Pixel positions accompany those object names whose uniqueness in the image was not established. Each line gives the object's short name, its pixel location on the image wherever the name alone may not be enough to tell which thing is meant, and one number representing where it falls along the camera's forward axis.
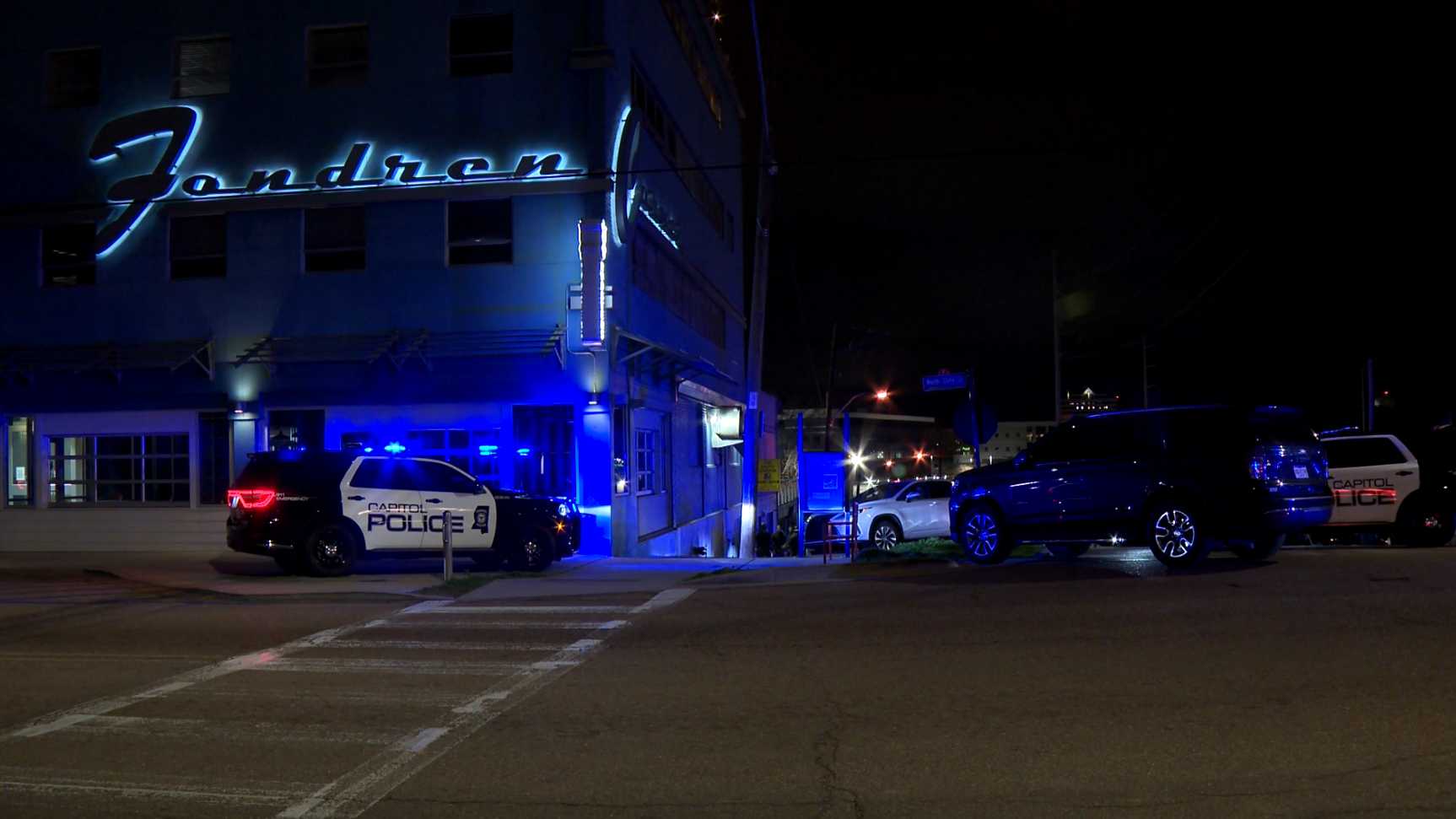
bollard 15.99
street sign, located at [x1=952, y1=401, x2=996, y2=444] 26.84
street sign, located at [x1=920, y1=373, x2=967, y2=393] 29.30
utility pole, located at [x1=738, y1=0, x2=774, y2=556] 26.31
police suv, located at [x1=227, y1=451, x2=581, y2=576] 16.41
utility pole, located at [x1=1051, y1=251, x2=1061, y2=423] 31.13
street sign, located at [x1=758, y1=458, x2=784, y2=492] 26.05
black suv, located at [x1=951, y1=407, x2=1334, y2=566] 13.84
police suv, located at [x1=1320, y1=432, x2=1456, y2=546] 17.25
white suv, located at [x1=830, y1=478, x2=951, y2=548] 24.45
